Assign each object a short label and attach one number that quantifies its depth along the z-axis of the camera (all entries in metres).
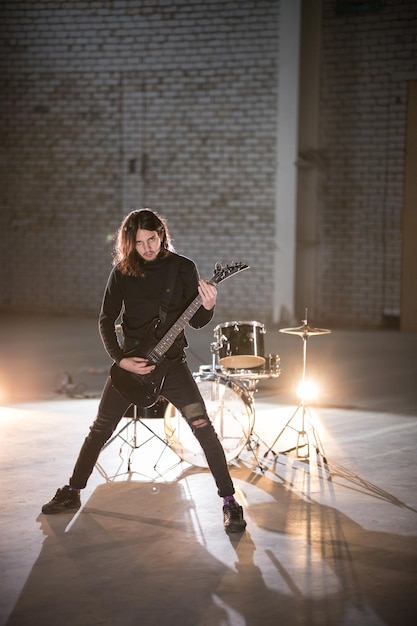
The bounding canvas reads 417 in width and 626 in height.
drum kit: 6.47
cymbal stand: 6.59
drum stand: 6.43
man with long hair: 5.20
